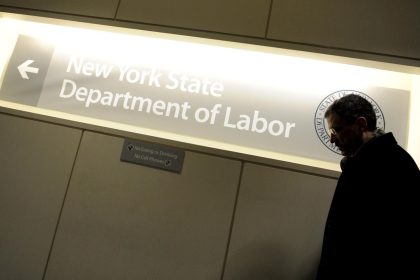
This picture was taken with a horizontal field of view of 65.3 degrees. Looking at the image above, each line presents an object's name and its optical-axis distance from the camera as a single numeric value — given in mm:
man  1103
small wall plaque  1835
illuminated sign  1861
